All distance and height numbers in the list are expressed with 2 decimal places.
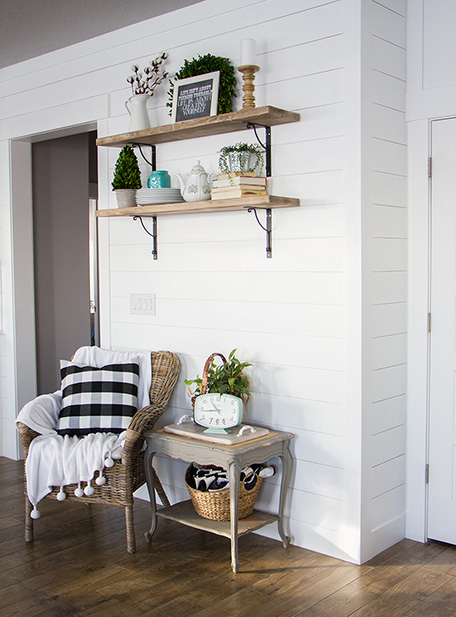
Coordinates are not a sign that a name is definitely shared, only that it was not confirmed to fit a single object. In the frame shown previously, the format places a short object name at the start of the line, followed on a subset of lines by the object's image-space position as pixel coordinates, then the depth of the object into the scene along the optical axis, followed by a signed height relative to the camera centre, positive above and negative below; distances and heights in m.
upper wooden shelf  2.92 +0.67
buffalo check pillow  3.31 -0.63
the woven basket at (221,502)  2.99 -1.03
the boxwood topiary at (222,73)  3.17 +0.94
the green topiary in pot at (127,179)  3.52 +0.48
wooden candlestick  3.01 +0.83
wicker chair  3.07 -0.93
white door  3.04 -0.31
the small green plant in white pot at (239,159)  3.02 +0.50
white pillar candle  2.98 +0.97
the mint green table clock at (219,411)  3.00 -0.63
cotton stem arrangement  3.53 +1.03
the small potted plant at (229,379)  3.07 -0.50
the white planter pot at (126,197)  3.52 +0.39
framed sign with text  3.16 +0.83
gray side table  2.81 -0.82
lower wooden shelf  2.89 +0.30
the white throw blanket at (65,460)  3.05 -0.85
